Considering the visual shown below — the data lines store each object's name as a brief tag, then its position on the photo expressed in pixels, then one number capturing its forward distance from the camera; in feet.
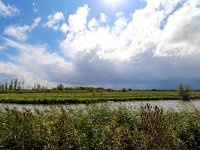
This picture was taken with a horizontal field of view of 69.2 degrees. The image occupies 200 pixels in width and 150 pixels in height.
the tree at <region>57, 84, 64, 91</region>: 214.10
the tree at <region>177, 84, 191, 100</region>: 153.38
